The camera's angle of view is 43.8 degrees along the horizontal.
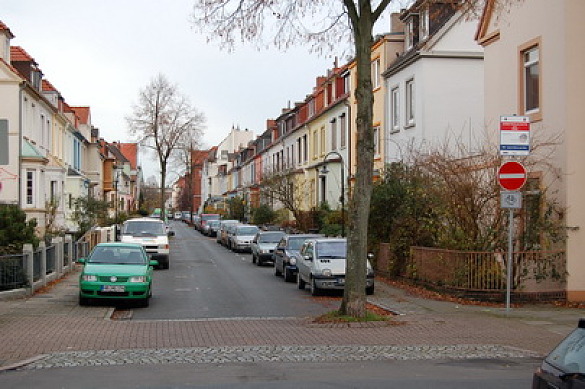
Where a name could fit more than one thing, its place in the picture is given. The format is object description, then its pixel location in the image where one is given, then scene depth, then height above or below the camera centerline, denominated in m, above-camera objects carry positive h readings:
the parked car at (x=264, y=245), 32.47 -1.65
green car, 17.41 -1.69
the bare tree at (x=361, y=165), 14.36 +0.88
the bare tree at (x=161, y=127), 65.69 +7.43
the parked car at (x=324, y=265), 19.83 -1.56
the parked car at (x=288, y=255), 24.94 -1.62
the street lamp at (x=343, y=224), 32.56 -0.67
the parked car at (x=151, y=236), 29.62 -1.12
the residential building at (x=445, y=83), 29.58 +5.22
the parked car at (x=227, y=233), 45.44 -1.57
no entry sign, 14.67 +0.69
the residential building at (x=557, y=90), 17.39 +3.05
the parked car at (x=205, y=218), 69.56 -0.84
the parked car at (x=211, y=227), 64.19 -1.61
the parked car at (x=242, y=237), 41.97 -1.61
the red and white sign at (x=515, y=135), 14.43 +1.49
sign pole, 14.56 -1.10
